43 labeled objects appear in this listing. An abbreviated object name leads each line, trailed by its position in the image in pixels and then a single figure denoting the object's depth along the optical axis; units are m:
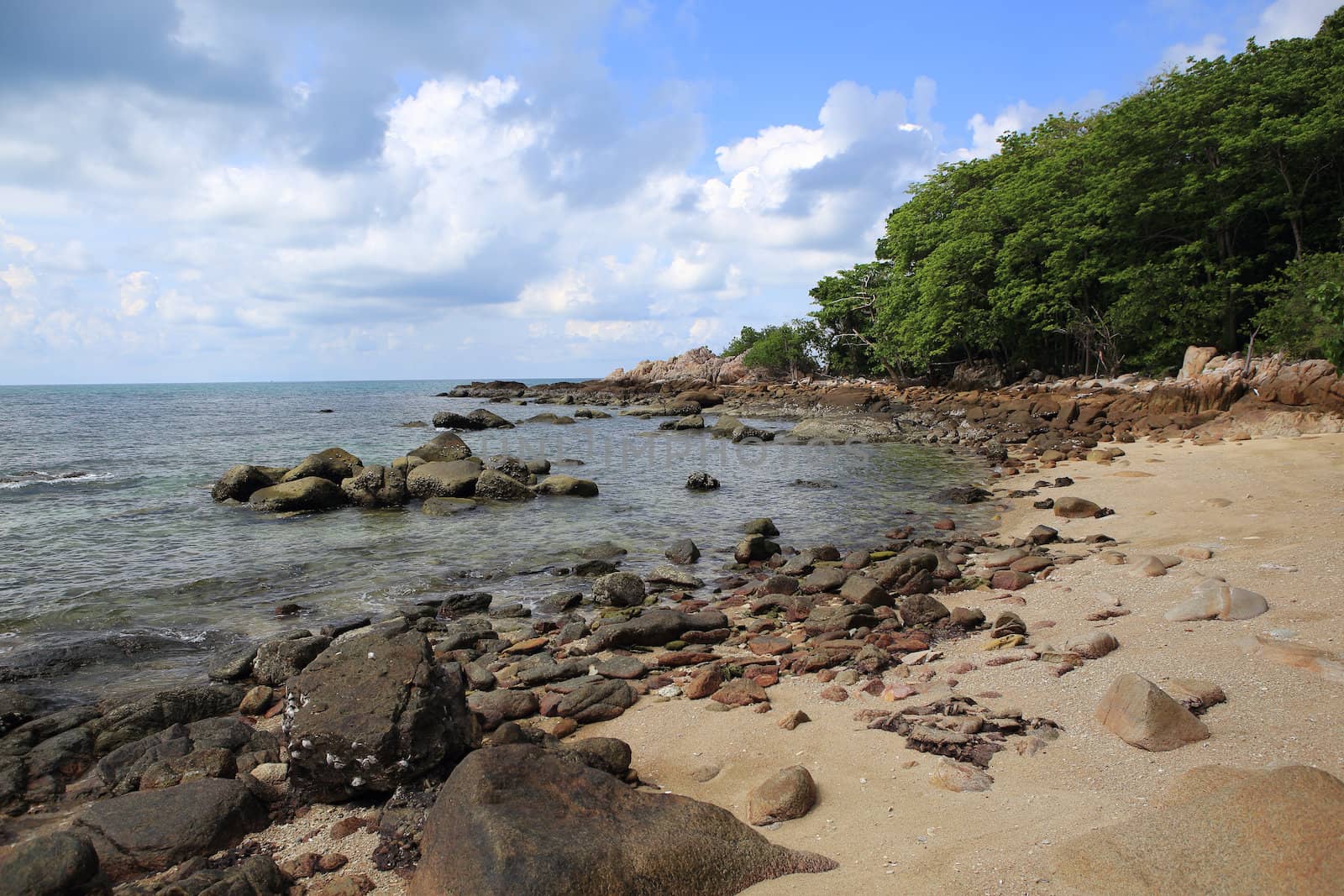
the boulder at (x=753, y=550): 11.88
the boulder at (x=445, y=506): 16.81
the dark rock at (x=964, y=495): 15.97
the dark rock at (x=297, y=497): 16.97
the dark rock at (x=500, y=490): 18.25
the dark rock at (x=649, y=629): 8.06
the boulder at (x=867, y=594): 8.62
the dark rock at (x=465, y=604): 9.91
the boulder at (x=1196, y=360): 26.28
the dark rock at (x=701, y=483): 19.52
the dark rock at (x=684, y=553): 12.15
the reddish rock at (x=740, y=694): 6.11
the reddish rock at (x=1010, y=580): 8.81
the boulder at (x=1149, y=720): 4.16
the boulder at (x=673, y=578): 10.68
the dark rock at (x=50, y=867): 3.54
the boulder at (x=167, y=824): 4.04
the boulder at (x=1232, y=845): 2.79
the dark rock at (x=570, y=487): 18.77
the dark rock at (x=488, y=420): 42.19
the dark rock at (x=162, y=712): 6.02
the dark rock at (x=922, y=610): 7.70
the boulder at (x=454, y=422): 41.44
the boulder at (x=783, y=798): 4.13
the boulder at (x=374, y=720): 4.56
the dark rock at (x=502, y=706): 6.16
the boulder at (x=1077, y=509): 12.77
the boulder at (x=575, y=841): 3.25
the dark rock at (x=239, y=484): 17.89
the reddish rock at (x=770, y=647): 7.45
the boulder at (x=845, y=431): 30.21
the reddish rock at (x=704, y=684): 6.44
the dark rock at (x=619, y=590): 9.82
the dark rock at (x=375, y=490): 17.72
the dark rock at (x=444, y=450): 21.91
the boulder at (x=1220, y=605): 6.16
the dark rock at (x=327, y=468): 18.86
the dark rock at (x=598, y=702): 6.17
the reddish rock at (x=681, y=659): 7.43
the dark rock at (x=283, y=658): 7.35
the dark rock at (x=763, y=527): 13.62
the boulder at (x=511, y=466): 20.25
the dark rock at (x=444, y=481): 18.30
